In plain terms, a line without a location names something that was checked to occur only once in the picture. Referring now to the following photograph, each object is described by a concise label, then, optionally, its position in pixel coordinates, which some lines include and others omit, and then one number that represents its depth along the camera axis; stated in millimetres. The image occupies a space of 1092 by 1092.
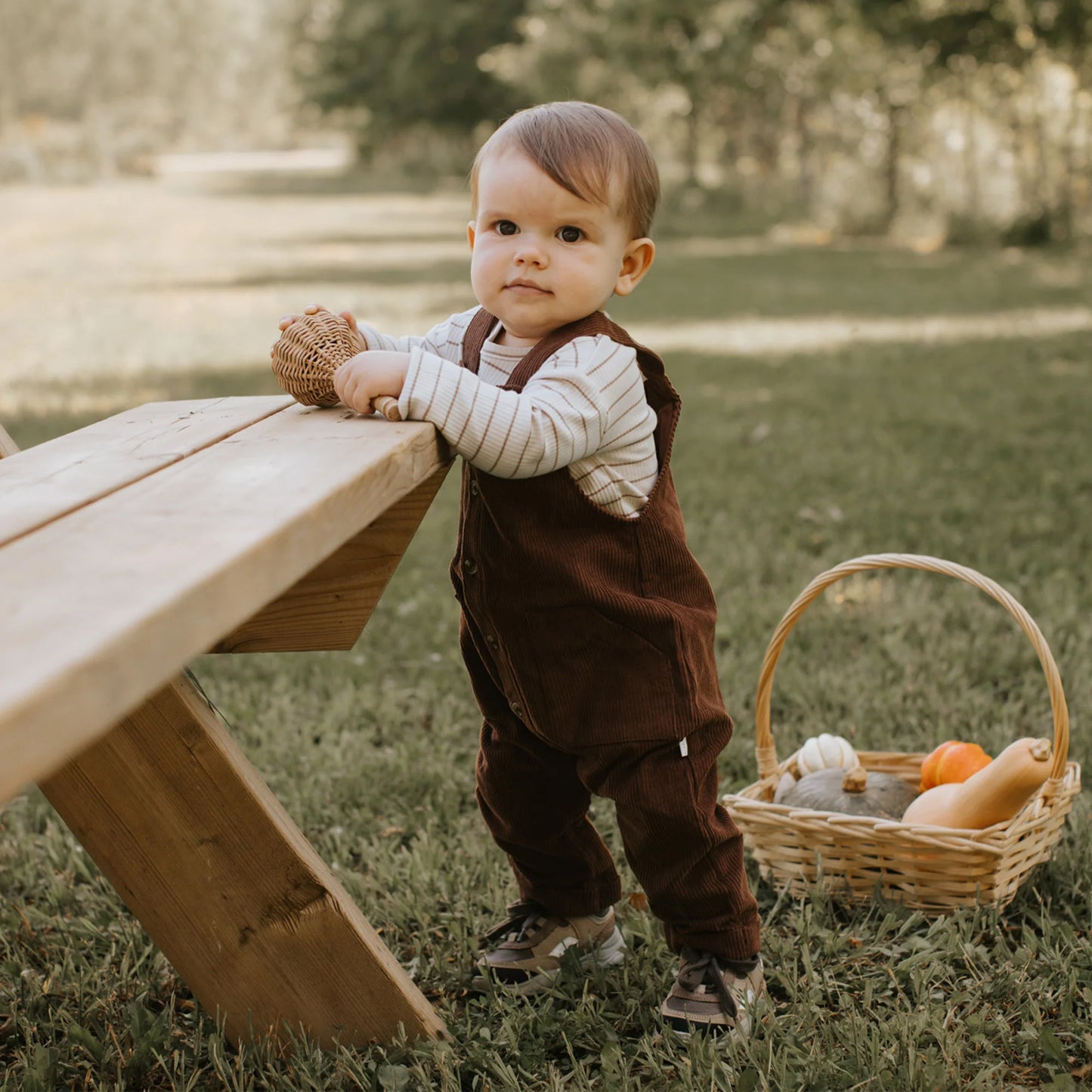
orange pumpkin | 2525
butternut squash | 2301
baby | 1679
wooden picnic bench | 901
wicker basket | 2221
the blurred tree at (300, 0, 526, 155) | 36844
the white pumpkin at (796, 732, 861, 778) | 2607
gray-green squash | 2451
